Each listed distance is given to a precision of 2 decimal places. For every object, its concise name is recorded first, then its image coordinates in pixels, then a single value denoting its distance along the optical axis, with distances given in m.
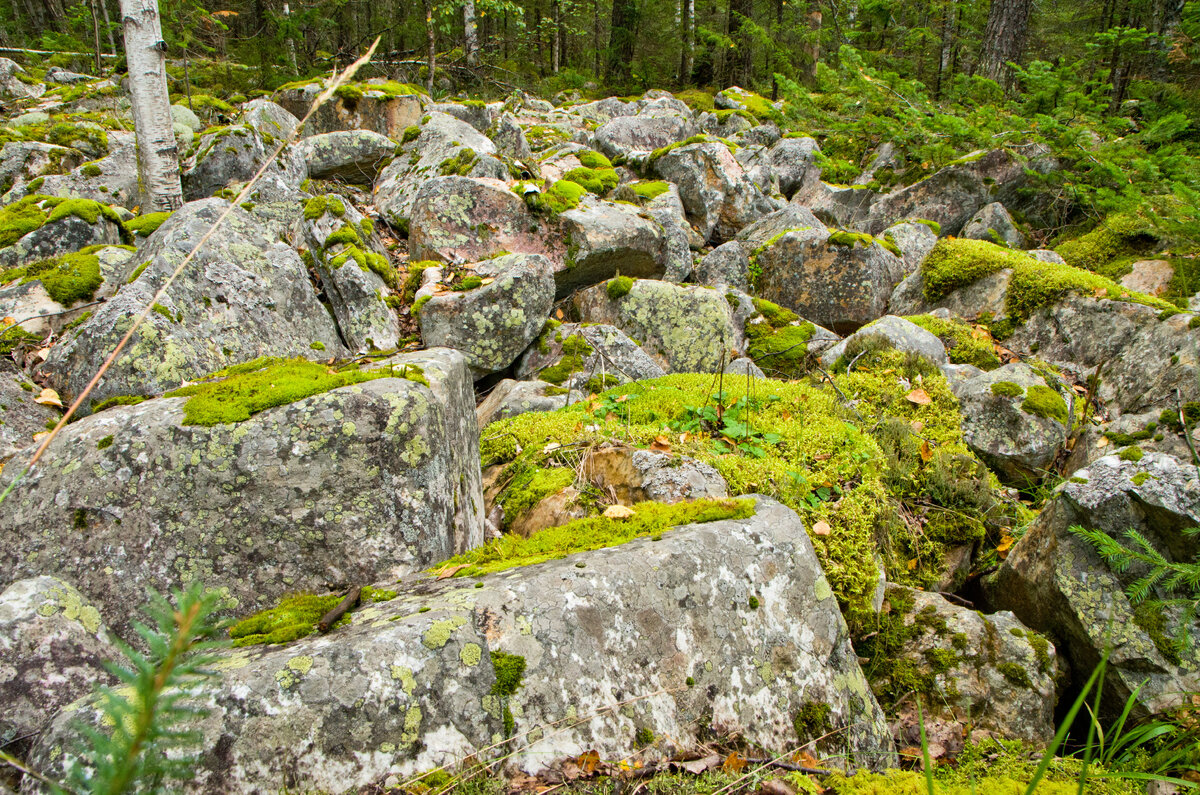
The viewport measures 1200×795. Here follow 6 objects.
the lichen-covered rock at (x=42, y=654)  2.40
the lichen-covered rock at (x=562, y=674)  2.09
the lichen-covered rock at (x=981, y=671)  3.39
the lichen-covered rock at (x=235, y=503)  3.15
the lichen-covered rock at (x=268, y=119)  10.18
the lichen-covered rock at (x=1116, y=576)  3.40
